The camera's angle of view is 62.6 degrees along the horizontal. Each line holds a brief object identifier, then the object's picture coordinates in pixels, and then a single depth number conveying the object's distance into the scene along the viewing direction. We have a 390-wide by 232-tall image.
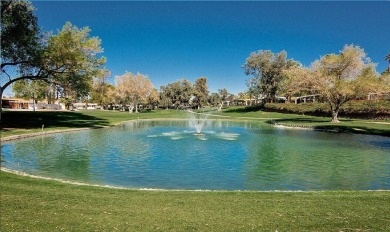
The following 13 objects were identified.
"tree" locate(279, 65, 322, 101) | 53.41
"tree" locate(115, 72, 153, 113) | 101.88
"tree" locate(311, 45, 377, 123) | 51.00
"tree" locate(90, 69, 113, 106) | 101.93
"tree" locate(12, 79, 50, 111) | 43.65
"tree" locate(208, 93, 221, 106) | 163.88
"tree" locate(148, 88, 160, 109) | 122.00
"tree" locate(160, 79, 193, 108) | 142.62
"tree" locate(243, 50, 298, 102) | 94.00
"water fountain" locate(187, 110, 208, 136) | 38.59
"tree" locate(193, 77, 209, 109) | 143.31
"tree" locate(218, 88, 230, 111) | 184.88
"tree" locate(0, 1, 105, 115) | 34.88
